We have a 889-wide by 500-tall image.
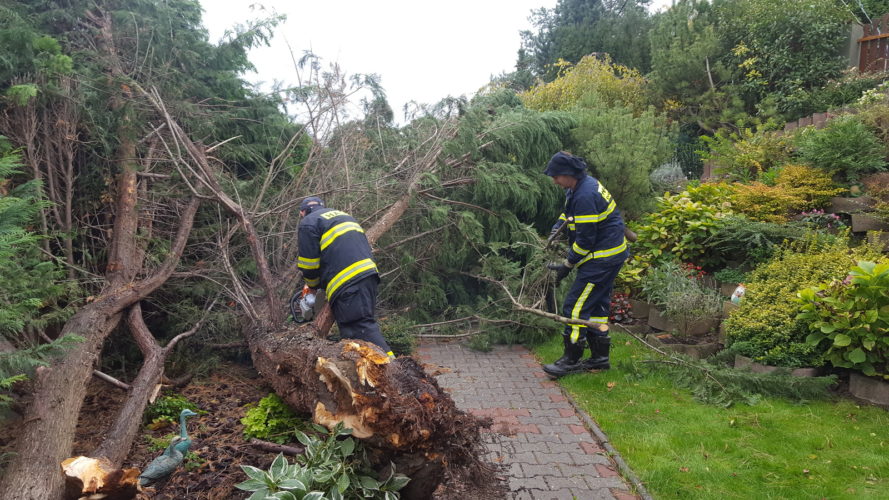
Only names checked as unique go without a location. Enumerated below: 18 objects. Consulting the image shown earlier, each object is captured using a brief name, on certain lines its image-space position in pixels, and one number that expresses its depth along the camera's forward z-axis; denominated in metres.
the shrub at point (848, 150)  5.79
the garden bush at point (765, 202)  5.79
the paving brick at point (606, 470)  3.23
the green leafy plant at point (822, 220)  5.47
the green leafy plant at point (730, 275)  5.48
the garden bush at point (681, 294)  5.22
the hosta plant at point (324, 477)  2.48
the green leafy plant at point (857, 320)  3.74
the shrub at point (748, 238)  5.35
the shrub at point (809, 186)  5.73
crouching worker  4.24
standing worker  4.79
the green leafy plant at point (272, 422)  3.48
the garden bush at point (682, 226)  5.96
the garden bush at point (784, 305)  4.21
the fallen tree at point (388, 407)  2.62
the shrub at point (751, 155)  7.30
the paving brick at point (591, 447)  3.55
